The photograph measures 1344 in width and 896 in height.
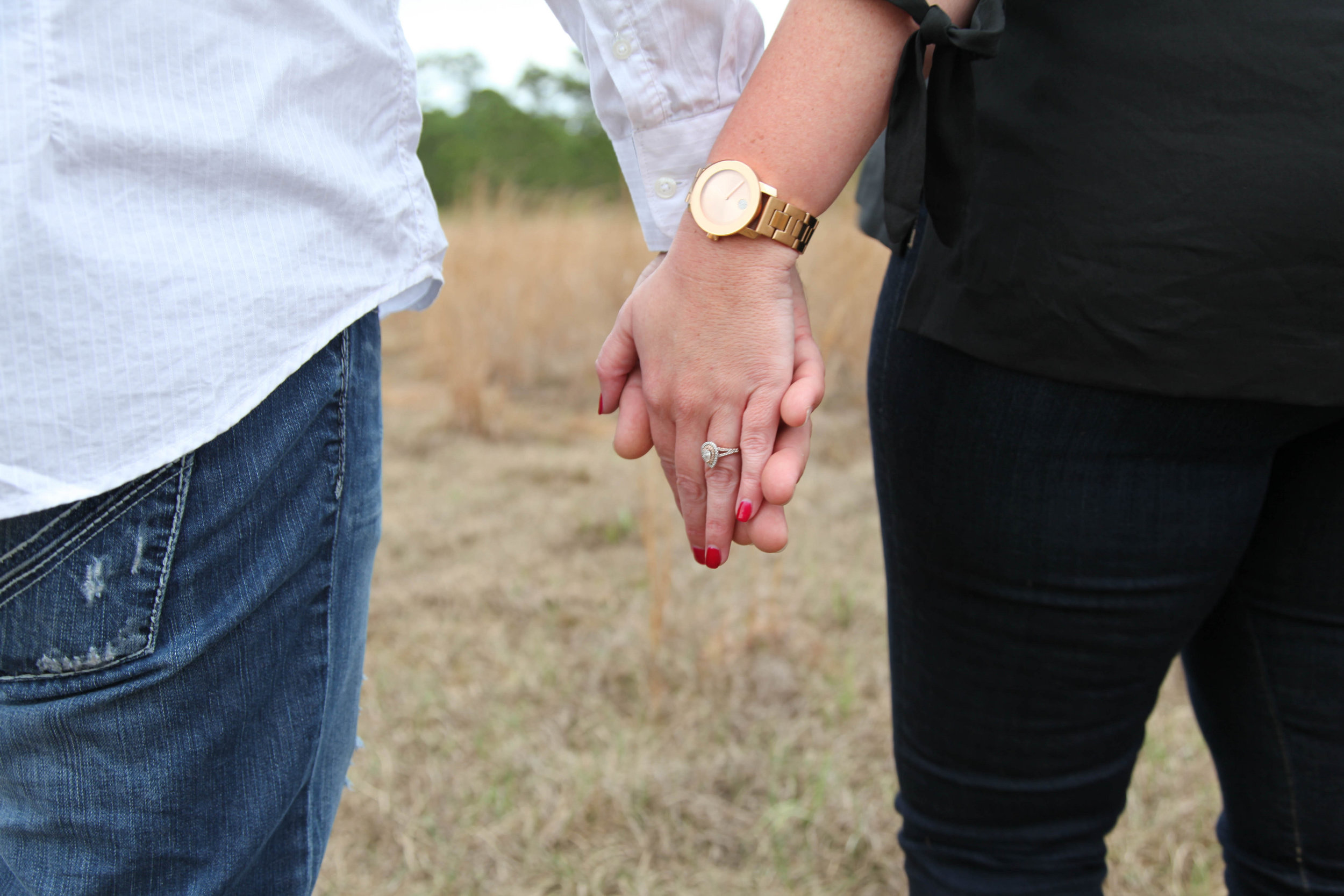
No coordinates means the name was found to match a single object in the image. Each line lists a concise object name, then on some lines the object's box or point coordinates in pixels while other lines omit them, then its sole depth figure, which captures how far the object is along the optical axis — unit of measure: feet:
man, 1.58
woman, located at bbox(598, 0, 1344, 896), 1.94
